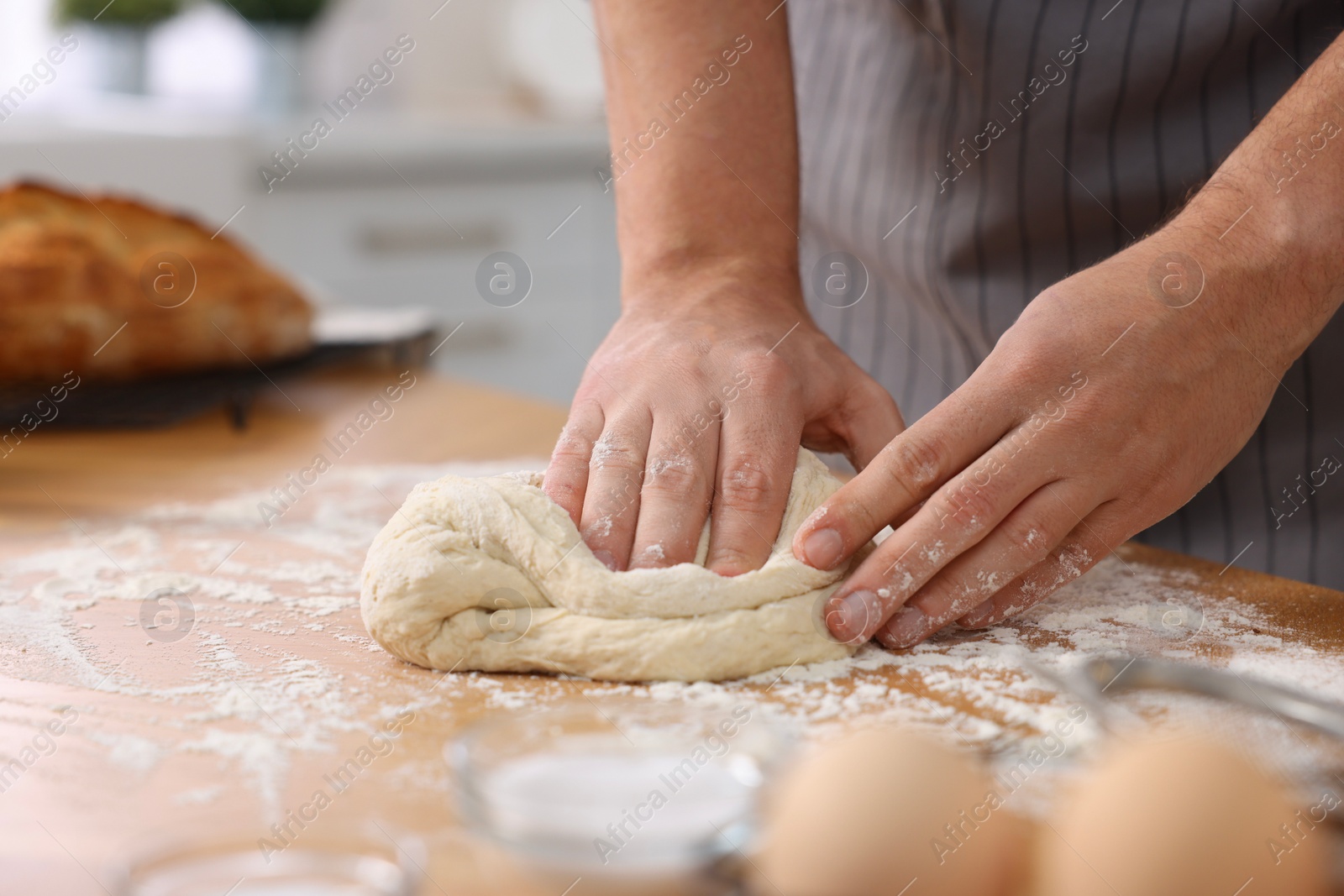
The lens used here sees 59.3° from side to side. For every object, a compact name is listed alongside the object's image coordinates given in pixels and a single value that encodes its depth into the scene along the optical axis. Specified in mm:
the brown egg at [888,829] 479
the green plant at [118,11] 3465
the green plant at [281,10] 3658
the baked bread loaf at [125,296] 1714
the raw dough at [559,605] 932
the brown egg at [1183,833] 463
